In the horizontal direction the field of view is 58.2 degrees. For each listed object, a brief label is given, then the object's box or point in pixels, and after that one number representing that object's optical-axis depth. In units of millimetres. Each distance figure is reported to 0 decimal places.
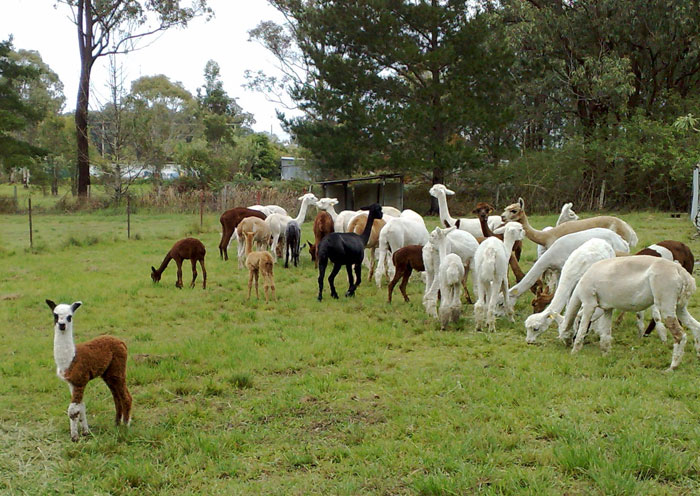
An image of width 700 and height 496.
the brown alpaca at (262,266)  9289
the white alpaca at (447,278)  7270
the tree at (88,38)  29734
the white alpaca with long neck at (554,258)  7727
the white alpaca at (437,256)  8219
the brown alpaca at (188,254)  10188
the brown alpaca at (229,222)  13844
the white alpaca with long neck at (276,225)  12935
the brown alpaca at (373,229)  11172
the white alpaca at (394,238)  10289
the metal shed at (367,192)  25172
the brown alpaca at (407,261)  8812
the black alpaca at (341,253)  9258
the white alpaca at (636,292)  5570
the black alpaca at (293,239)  12357
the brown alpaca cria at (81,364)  4457
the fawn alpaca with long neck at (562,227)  9125
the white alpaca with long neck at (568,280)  6648
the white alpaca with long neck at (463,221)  10727
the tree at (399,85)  23422
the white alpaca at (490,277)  7316
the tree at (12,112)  27812
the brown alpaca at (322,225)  12398
